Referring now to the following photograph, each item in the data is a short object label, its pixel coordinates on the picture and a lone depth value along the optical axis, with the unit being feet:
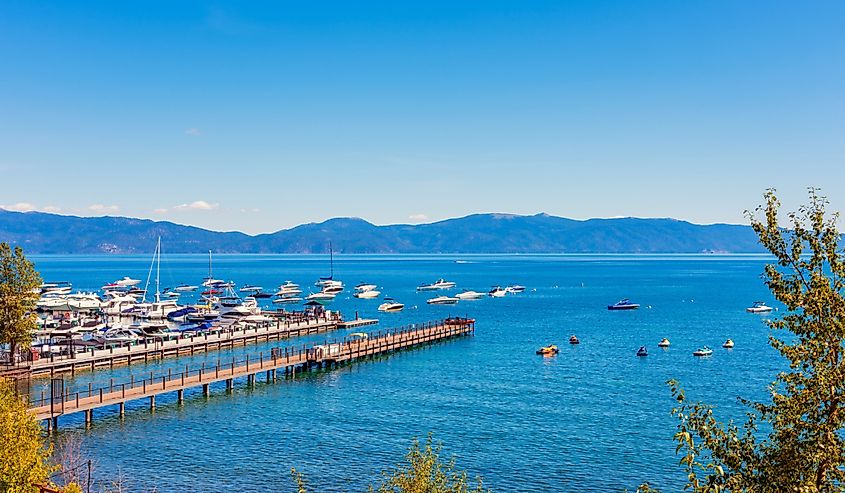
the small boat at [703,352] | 262.26
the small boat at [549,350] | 263.29
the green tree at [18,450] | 67.46
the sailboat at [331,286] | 597.81
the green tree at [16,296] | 183.73
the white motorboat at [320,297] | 537.24
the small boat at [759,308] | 431.14
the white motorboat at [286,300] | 536.83
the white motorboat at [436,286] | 638.12
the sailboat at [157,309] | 369.09
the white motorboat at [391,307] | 443.73
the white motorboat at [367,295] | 557.74
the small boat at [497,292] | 575.21
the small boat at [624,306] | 453.17
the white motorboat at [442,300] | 505.82
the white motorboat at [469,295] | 545.11
